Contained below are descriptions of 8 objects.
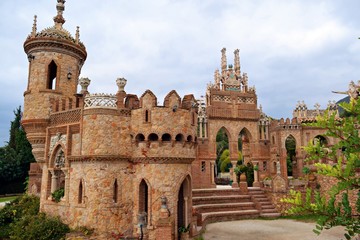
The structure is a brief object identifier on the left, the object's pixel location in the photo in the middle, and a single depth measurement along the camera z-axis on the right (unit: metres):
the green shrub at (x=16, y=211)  16.89
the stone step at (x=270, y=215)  19.70
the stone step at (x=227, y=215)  17.48
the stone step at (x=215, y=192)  20.12
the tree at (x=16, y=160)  33.72
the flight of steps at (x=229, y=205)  18.40
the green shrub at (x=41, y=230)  13.61
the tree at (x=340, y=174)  3.91
